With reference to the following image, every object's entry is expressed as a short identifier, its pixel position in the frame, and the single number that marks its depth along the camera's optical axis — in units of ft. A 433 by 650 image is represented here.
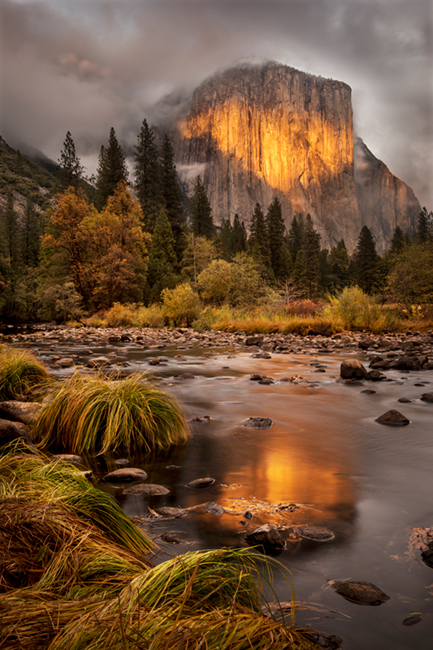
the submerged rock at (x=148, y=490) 10.74
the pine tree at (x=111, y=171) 180.34
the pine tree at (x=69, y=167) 169.37
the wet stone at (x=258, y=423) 17.78
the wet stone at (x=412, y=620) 5.93
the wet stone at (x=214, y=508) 9.61
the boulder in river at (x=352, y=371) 28.45
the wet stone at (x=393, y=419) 17.66
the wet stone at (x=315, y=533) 8.46
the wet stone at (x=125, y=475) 11.59
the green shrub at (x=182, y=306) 87.15
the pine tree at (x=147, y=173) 188.24
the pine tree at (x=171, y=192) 188.24
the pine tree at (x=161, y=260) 125.39
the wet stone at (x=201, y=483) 11.33
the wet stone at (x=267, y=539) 7.97
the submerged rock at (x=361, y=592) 6.39
